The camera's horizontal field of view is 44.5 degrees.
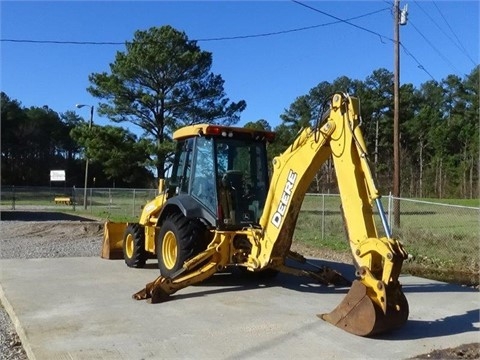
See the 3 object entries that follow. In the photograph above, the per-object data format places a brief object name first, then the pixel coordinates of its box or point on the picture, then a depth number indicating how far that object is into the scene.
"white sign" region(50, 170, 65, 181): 45.16
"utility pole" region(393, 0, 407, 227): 20.23
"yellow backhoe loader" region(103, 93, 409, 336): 6.32
